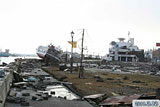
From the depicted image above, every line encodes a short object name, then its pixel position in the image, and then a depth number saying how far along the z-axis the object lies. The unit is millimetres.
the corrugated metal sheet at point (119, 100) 14027
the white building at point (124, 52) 118125
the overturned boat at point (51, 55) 65356
